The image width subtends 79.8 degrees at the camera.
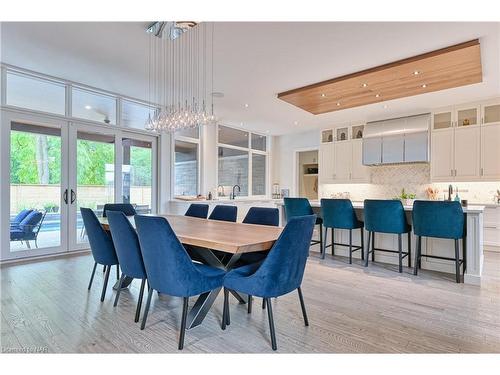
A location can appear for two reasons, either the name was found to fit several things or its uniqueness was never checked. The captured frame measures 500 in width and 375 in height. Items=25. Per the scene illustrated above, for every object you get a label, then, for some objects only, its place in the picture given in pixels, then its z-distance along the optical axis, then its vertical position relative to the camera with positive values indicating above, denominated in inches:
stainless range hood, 231.8 +37.5
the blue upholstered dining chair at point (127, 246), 93.1 -18.9
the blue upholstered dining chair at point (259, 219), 116.8 -14.3
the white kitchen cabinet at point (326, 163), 293.0 +23.4
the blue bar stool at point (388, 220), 151.3 -16.9
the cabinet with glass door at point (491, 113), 209.0 +52.5
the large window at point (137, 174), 217.8 +9.9
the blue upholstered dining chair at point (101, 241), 110.3 -20.3
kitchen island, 134.5 -31.0
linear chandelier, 119.9 +63.5
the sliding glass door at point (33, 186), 162.9 +0.5
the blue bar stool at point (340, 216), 167.6 -16.7
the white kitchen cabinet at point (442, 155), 224.1 +24.0
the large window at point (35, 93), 164.2 +54.0
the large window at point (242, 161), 297.9 +27.2
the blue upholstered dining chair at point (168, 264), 77.9 -20.7
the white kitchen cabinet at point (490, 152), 205.5 +24.3
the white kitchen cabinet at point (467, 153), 212.7 +24.5
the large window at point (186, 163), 254.8 +21.0
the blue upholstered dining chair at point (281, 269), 77.3 -21.9
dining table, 80.0 -15.1
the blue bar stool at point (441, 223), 134.1 -16.5
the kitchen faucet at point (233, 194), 287.9 -7.0
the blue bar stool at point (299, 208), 181.2 -13.1
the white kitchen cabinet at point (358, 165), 271.9 +20.0
